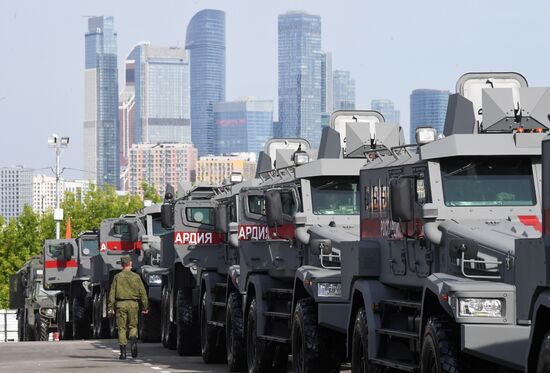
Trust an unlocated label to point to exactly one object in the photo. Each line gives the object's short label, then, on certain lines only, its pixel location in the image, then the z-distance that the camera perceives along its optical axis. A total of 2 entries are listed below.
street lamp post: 77.69
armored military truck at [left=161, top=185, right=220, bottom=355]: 26.38
